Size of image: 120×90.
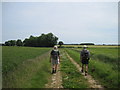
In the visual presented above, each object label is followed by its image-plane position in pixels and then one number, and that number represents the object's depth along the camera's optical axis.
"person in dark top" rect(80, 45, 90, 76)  9.00
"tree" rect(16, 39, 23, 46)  101.09
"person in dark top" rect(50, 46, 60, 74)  9.11
